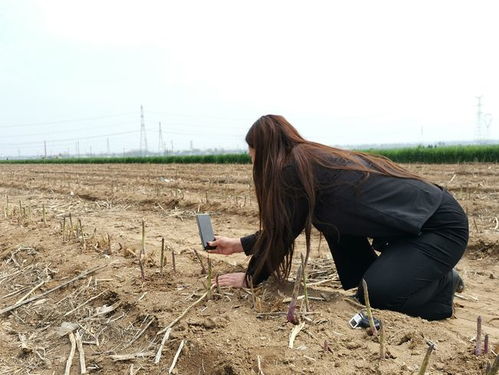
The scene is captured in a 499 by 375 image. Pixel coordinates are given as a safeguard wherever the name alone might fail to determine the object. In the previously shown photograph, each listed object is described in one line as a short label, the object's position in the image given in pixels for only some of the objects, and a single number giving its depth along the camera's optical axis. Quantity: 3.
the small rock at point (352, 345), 1.98
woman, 2.36
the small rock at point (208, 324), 2.26
